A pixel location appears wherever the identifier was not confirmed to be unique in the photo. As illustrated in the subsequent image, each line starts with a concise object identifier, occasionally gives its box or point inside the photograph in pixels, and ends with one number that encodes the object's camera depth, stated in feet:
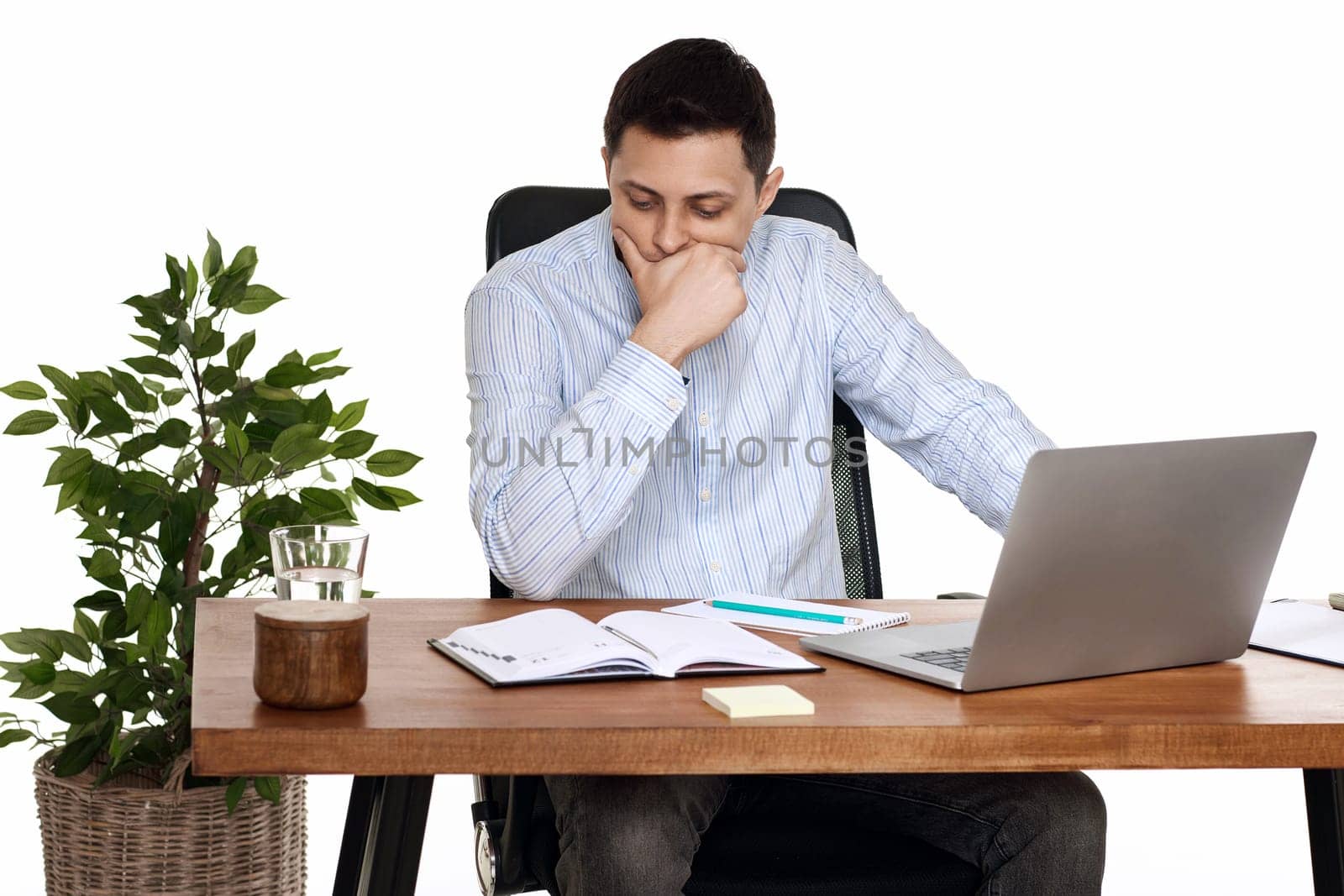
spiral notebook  9.38
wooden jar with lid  8.10
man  9.44
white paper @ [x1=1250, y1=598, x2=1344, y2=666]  9.19
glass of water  8.40
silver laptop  8.33
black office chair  9.25
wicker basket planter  11.51
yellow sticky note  8.16
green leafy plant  11.30
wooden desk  7.97
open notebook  8.53
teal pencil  9.44
